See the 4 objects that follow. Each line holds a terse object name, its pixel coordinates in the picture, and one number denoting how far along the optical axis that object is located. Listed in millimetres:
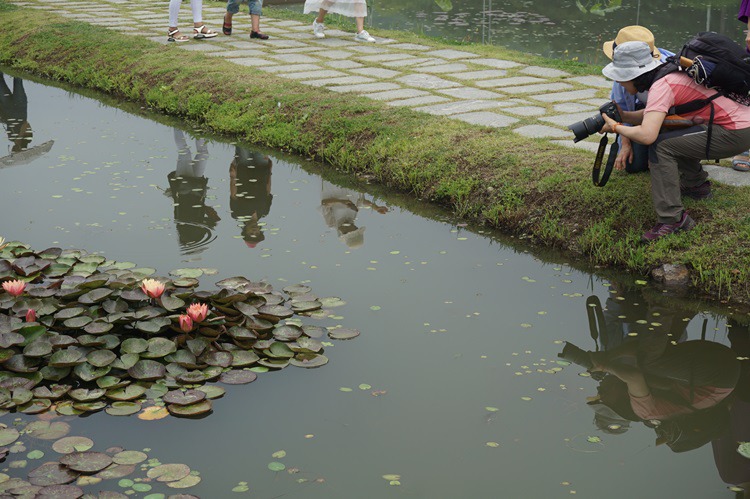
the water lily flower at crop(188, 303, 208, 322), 3713
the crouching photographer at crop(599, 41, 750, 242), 4449
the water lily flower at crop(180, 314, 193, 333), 3682
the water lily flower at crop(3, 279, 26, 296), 3809
